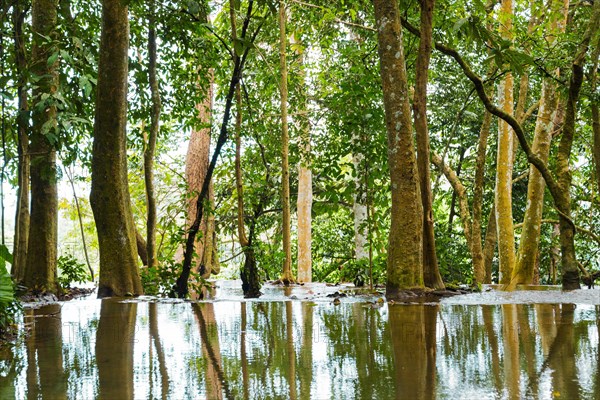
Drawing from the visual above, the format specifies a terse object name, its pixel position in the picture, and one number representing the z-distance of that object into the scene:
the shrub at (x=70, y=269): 11.71
